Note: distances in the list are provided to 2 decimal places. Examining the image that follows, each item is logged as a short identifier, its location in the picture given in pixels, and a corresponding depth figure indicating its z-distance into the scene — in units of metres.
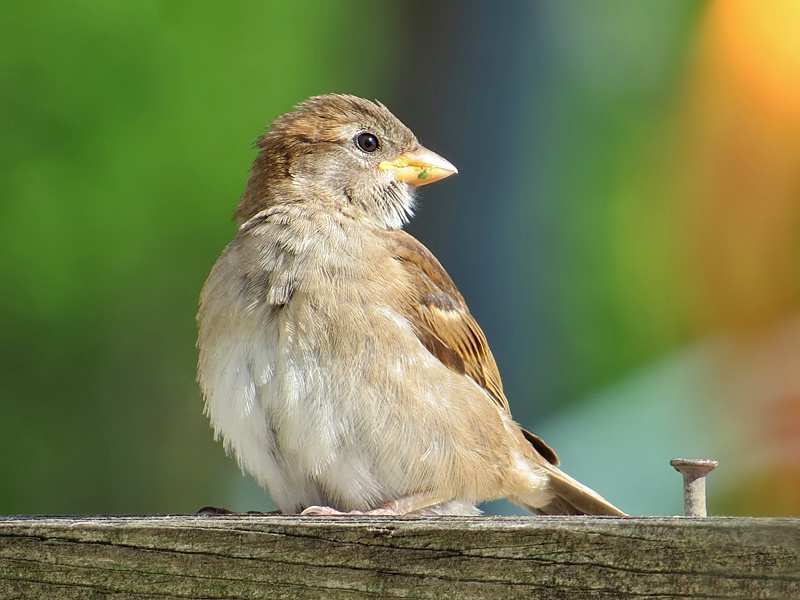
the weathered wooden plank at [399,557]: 3.06
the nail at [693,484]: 4.50
